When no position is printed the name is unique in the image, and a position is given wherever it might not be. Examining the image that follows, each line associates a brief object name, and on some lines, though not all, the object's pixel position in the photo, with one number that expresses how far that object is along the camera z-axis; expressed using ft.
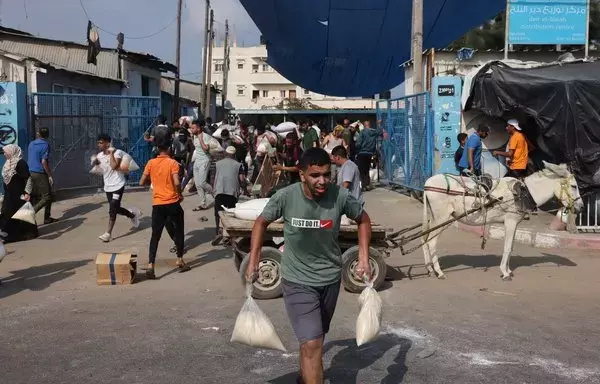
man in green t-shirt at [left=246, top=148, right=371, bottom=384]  13.50
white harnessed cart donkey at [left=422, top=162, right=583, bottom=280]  27.61
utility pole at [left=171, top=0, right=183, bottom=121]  93.32
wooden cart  24.39
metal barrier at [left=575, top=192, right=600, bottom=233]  36.45
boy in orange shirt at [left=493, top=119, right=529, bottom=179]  40.06
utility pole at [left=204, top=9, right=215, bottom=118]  115.44
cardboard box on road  26.68
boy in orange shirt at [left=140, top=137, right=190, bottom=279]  27.99
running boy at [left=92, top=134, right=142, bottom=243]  35.53
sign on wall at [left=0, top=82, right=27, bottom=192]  46.29
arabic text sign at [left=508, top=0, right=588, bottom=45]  47.14
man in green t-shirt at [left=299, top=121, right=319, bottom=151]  61.87
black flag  74.13
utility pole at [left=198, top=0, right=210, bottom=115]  117.01
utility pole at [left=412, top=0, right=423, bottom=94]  46.93
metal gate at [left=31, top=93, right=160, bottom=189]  50.88
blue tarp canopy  65.92
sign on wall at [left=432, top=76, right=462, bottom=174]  46.09
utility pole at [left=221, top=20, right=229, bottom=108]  166.63
